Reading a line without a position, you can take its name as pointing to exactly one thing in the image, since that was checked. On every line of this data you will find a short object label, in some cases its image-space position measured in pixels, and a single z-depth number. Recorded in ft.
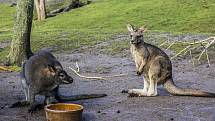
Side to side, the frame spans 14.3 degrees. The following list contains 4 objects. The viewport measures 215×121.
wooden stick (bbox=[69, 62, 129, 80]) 52.37
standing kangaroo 40.94
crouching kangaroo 35.03
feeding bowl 31.68
